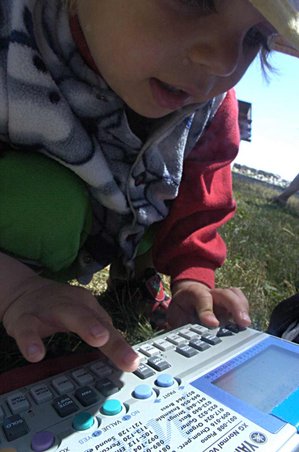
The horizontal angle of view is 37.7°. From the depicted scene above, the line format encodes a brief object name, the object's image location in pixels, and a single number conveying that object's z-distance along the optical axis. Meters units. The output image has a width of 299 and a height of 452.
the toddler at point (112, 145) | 0.46
